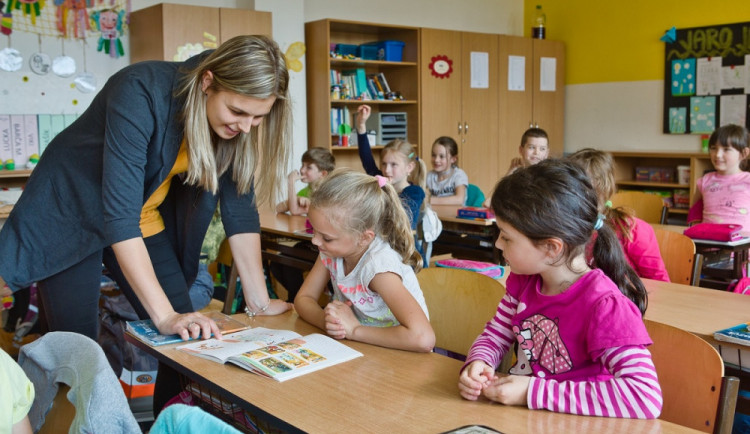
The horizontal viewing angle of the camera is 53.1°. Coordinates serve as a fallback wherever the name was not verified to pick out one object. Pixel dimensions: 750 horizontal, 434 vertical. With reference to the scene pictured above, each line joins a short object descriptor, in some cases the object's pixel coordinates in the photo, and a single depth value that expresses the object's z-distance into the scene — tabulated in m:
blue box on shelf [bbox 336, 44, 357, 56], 6.25
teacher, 1.68
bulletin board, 6.43
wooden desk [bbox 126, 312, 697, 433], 1.25
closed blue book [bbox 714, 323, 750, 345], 1.81
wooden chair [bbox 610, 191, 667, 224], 4.51
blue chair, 5.23
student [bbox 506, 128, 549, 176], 5.03
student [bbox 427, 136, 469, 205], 5.32
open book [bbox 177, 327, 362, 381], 1.52
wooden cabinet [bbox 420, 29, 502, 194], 6.63
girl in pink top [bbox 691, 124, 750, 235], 4.38
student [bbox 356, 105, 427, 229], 3.67
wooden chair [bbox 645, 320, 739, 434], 1.44
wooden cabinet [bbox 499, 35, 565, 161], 7.31
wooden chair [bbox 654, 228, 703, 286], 2.85
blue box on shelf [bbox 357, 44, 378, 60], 6.31
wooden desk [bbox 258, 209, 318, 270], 3.65
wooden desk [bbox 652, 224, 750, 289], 3.48
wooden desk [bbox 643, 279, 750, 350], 1.99
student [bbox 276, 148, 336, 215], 4.54
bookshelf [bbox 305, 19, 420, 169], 6.00
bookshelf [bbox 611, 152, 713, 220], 6.44
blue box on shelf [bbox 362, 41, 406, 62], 6.39
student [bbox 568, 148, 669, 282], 2.66
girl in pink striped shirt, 1.29
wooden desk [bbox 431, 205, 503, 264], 4.16
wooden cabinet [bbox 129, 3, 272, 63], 5.04
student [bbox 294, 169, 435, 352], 1.80
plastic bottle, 7.69
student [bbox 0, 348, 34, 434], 1.22
